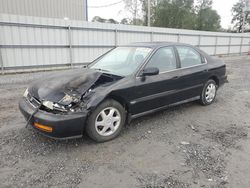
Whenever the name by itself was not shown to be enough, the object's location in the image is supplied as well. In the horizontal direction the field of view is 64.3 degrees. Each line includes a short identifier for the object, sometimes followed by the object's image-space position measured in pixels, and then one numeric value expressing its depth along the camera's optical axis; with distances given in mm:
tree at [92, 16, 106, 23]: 34609
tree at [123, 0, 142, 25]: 30438
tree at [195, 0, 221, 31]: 36875
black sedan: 2668
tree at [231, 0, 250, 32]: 53012
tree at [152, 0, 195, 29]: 32094
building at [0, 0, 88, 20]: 12717
